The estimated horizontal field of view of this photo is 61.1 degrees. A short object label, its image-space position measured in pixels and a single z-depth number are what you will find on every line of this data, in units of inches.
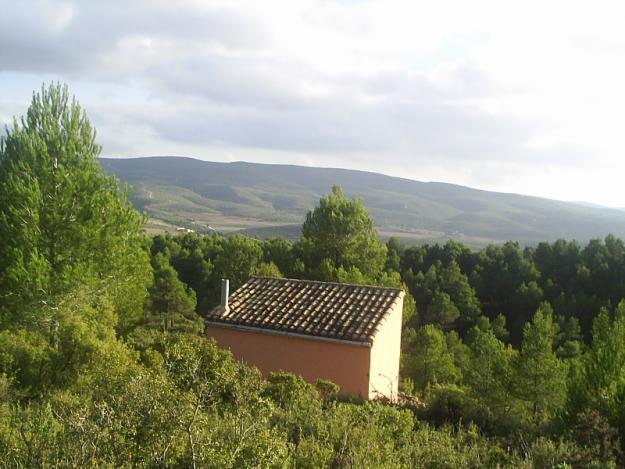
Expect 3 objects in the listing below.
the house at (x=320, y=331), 529.7
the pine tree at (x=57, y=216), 558.9
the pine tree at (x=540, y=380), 550.0
